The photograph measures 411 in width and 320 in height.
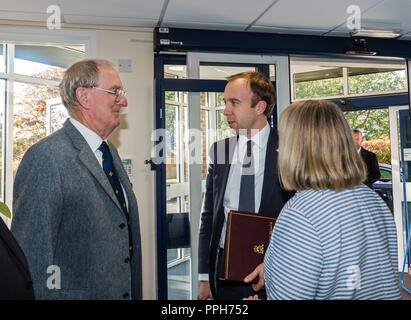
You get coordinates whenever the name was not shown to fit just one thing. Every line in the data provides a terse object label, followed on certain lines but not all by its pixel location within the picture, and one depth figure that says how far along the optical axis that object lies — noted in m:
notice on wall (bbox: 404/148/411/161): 4.28
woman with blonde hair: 0.86
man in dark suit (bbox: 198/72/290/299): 1.59
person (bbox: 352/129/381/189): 4.54
